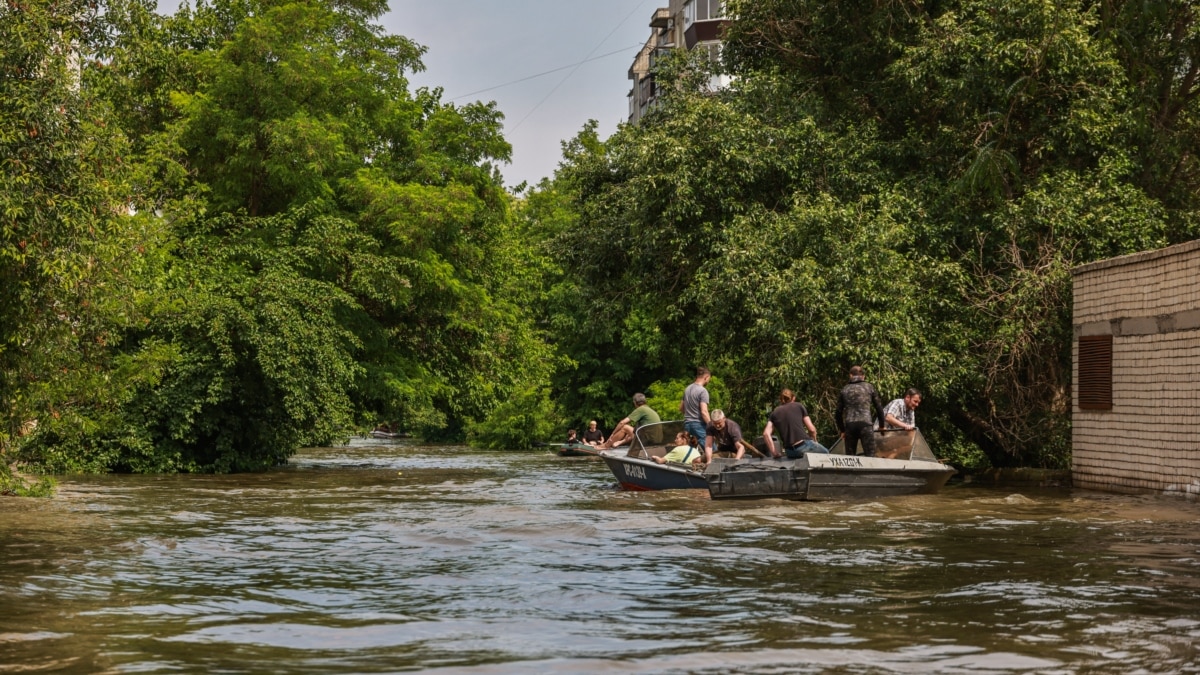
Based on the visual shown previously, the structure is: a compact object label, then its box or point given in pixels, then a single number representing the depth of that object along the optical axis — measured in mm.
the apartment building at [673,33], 67188
